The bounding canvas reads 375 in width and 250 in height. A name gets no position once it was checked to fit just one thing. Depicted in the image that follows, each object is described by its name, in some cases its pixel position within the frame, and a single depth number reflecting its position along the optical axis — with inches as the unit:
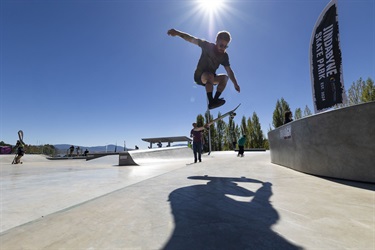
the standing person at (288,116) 282.2
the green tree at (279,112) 1338.6
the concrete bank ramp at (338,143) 129.3
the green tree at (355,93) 853.8
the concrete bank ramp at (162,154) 420.7
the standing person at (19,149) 474.0
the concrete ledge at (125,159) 369.1
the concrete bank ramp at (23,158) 600.4
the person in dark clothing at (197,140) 347.3
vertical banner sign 292.8
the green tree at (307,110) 1235.4
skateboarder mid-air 180.4
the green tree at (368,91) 808.4
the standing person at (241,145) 511.6
